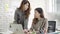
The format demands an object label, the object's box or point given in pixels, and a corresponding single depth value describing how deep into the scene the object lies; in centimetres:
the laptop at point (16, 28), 206
